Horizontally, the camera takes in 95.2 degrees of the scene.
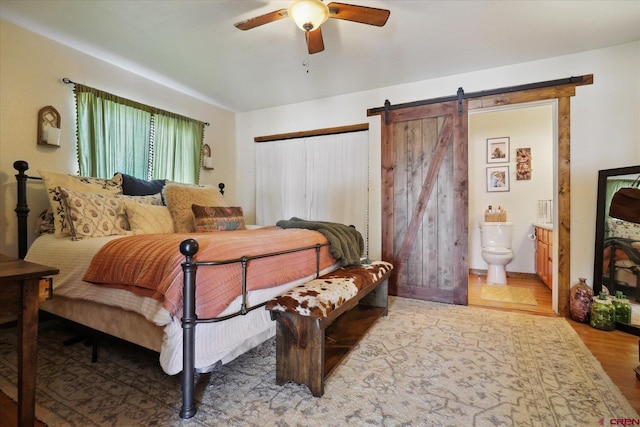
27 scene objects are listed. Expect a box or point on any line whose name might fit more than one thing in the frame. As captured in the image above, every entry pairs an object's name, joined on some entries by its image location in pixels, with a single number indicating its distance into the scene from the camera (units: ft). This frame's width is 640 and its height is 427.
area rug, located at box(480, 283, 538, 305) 10.62
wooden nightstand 3.25
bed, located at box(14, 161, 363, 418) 4.39
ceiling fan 5.71
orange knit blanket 4.44
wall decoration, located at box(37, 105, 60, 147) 8.13
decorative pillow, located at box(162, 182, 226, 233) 8.58
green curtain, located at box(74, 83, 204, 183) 9.07
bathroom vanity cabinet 11.25
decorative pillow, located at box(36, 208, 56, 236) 7.52
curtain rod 8.62
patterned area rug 4.36
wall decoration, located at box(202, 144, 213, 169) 13.08
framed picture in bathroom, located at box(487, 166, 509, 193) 14.65
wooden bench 4.89
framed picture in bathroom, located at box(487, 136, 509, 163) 14.66
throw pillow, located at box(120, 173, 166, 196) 9.02
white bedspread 4.44
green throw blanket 8.06
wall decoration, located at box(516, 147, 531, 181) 14.25
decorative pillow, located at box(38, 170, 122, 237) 6.94
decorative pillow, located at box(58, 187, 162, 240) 6.58
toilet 12.80
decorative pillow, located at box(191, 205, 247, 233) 8.32
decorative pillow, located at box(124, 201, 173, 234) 7.50
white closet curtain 12.12
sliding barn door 10.19
